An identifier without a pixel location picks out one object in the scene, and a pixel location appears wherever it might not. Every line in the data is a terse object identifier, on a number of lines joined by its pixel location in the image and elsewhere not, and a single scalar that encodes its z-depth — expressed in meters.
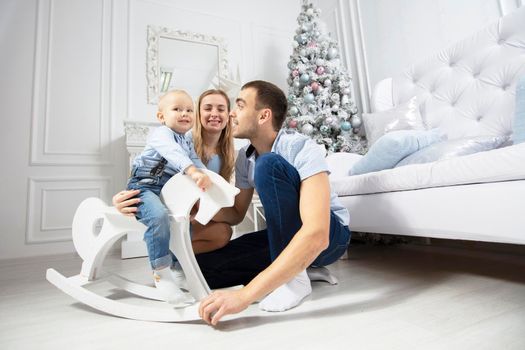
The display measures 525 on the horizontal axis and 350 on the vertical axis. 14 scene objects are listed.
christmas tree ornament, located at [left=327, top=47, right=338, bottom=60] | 2.66
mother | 1.19
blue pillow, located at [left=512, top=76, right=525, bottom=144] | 1.03
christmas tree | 2.50
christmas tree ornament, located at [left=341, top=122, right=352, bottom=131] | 2.47
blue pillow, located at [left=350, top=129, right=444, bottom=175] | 1.27
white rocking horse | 0.80
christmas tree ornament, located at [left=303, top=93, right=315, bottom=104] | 2.53
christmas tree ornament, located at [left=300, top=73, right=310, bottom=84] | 2.57
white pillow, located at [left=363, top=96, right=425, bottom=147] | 1.79
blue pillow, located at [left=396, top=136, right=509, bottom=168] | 1.15
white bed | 0.81
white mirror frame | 2.71
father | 0.69
